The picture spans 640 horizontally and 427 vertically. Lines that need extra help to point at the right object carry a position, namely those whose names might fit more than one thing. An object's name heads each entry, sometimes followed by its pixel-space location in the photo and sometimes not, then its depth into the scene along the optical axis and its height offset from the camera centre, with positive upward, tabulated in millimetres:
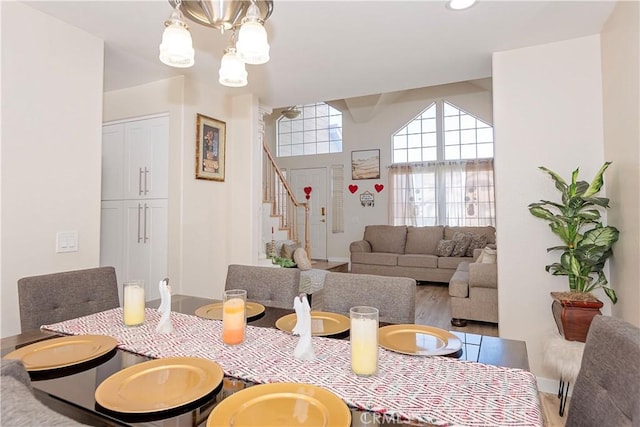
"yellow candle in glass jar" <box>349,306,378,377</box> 911 -325
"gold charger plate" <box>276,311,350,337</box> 1290 -402
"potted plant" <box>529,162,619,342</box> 1992 -181
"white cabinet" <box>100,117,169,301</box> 3008 +202
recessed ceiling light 1841 +1179
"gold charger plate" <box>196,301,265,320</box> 1484 -399
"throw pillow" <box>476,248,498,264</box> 3861 -402
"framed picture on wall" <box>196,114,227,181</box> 3080 +696
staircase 4804 +310
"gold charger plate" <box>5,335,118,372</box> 987 -399
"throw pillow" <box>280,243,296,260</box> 5206 -455
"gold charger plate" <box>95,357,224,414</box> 779 -407
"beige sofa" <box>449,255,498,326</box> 3609 -792
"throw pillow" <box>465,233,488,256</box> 5809 -381
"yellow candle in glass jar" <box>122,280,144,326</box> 1334 -319
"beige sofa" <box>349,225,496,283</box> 5812 -529
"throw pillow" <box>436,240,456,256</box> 5895 -444
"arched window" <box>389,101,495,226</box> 6570 +1030
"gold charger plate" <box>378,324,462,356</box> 1091 -405
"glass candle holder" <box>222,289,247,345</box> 1141 -329
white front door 8047 +290
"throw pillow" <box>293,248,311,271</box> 5027 -545
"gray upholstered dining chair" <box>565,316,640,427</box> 727 -366
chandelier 1189 +706
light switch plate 2076 -114
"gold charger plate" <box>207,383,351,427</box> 707 -407
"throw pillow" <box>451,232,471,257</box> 5805 -398
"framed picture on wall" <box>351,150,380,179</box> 7539 +1277
